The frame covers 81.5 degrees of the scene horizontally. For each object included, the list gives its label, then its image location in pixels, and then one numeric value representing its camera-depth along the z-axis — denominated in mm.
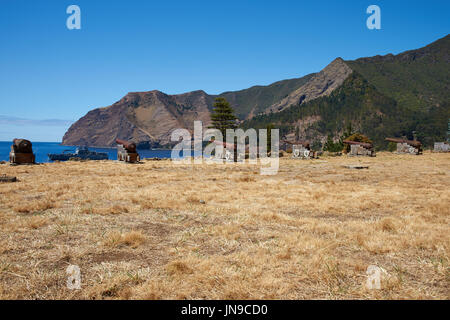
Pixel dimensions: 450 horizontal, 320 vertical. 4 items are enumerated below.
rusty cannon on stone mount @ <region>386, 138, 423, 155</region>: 40219
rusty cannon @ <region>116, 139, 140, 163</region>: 28406
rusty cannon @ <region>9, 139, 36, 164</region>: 22859
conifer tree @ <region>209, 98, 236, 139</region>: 54938
